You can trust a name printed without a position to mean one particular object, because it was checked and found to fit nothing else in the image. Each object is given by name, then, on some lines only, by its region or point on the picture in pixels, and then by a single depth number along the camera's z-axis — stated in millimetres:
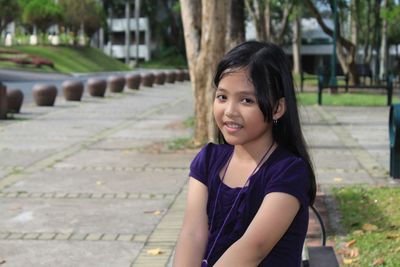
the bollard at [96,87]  24656
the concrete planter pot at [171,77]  38250
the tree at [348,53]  29047
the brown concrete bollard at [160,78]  35344
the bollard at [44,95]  20000
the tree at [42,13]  56938
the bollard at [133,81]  29828
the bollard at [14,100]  16891
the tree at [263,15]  32344
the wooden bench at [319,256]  3053
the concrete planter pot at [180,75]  40662
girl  2334
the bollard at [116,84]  27234
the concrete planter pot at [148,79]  32406
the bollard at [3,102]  15750
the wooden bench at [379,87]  18781
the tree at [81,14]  60447
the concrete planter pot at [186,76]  43153
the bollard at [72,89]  22422
